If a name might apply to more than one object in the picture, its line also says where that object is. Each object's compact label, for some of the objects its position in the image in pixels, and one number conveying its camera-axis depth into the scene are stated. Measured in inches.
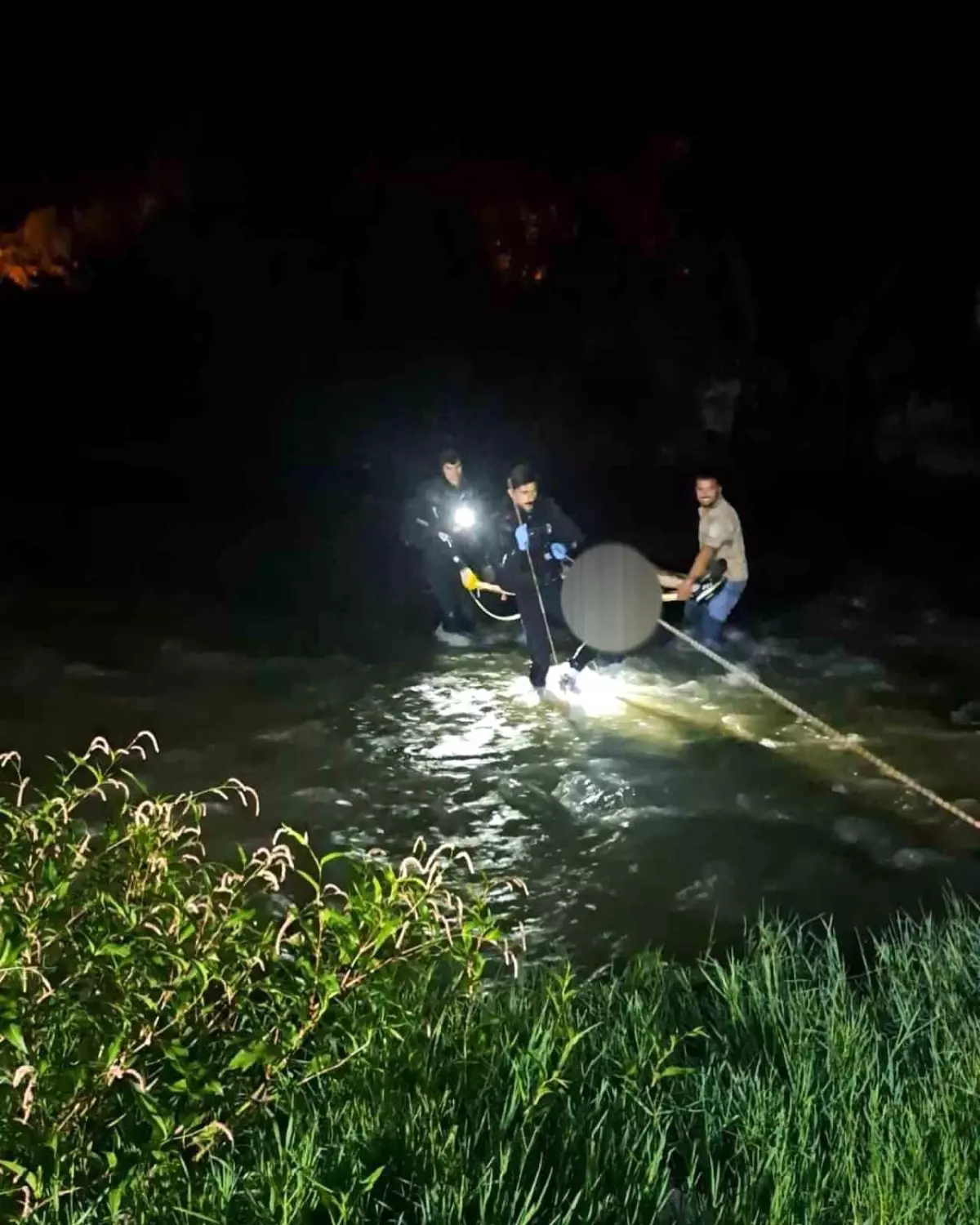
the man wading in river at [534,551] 342.3
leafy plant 112.5
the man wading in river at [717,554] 344.8
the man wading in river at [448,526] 390.6
